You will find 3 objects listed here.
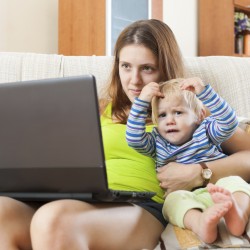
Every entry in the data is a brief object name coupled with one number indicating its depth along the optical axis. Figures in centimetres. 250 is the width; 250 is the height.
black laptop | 164
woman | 170
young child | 200
